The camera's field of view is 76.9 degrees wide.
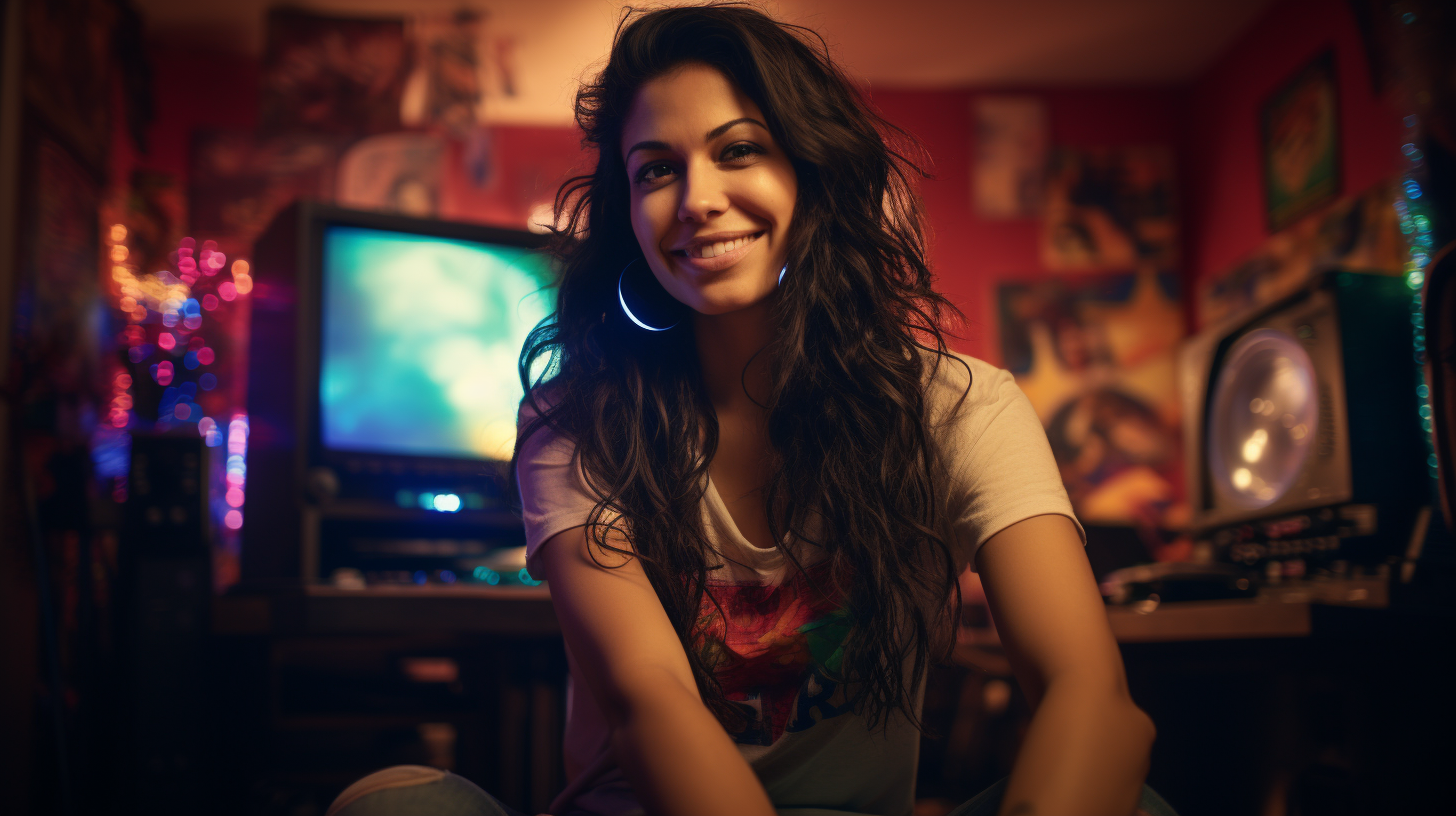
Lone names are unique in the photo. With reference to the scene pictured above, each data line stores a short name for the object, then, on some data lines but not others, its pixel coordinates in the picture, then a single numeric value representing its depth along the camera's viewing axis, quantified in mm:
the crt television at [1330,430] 1376
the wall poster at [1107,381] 3158
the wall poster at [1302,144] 2541
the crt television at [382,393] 1604
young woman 852
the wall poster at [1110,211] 3291
